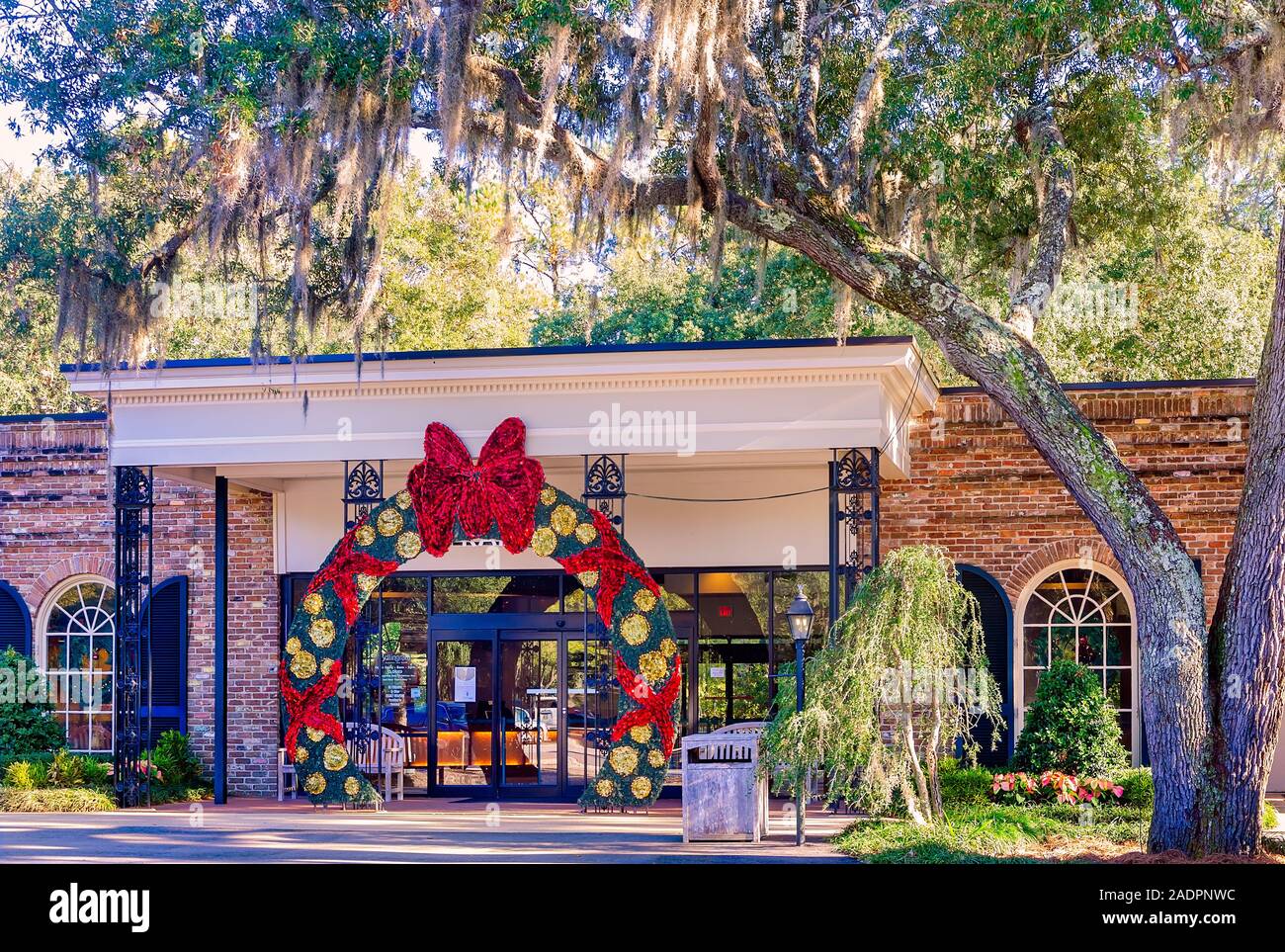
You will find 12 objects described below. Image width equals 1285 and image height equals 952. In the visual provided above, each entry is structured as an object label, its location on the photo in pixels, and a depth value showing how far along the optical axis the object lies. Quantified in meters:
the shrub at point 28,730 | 16.91
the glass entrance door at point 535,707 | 17.27
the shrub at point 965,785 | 14.79
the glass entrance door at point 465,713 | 17.42
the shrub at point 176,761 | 17.16
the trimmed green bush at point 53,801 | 15.85
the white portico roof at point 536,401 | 14.85
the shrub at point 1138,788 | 14.12
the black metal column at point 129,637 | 16.16
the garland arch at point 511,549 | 14.74
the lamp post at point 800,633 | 12.24
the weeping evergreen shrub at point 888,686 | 12.09
